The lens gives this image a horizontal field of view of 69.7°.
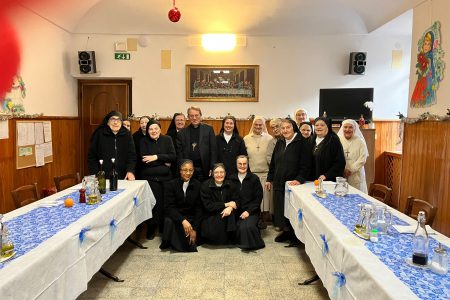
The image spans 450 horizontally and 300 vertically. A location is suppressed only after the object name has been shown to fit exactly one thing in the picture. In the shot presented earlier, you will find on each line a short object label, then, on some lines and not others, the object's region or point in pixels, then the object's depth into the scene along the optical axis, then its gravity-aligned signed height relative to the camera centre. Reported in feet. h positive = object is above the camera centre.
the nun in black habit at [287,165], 12.00 -1.49
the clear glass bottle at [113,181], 9.96 -1.84
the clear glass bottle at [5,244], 5.14 -2.03
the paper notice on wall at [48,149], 16.66 -1.48
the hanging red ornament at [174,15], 13.66 +4.59
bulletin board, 14.53 -1.11
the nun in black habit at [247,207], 11.69 -3.08
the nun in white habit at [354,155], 12.48 -1.08
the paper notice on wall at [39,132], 15.78 -0.58
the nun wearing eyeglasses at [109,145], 11.85 -0.84
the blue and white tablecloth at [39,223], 5.76 -2.17
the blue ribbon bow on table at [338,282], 5.76 -2.81
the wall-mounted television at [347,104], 18.89 +1.32
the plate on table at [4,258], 5.00 -2.15
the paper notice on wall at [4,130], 13.35 -0.41
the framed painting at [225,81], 20.07 +2.65
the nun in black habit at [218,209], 11.77 -3.06
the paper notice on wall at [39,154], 15.80 -1.67
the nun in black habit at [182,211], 11.53 -3.22
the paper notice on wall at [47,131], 16.69 -0.53
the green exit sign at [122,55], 20.07 +4.14
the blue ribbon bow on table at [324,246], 6.82 -2.55
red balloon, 13.50 +2.81
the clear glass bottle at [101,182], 9.57 -1.78
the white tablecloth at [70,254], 4.80 -2.47
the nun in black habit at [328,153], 11.56 -0.96
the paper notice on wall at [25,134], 14.43 -0.61
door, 20.58 +1.41
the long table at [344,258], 4.55 -2.24
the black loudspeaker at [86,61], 19.36 +3.63
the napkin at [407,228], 6.51 -2.07
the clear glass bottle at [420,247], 5.02 -1.89
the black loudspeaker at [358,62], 19.30 +3.85
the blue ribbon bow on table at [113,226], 8.42 -2.73
